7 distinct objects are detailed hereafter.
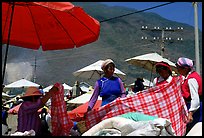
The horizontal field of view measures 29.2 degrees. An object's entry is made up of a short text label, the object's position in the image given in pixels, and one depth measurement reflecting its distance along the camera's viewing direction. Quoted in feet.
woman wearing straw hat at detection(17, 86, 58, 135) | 17.34
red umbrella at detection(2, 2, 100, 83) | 19.10
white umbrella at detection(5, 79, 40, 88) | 96.35
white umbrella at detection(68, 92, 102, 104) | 40.69
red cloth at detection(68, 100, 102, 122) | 19.34
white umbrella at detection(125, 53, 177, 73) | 47.91
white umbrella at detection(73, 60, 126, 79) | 57.49
